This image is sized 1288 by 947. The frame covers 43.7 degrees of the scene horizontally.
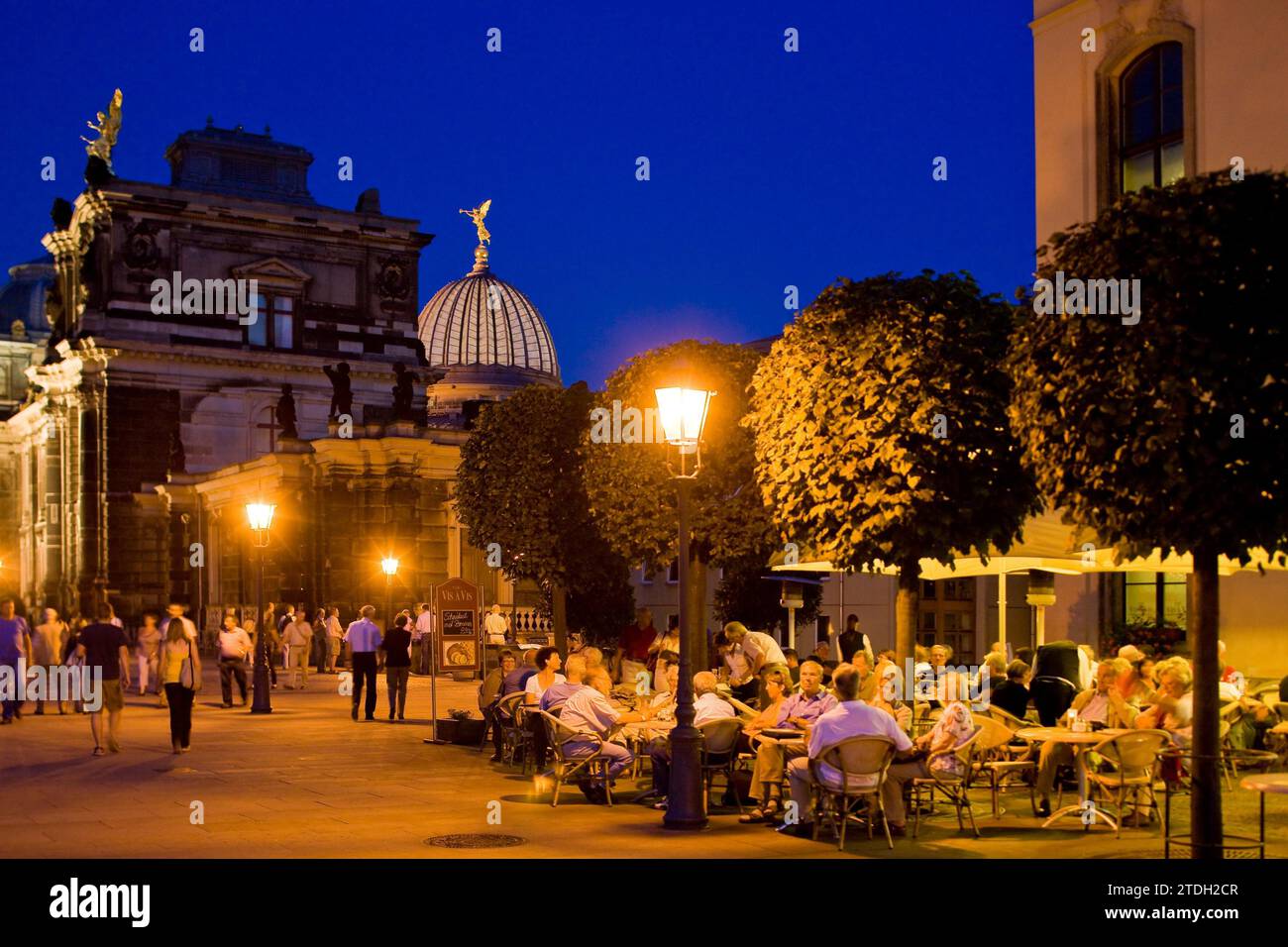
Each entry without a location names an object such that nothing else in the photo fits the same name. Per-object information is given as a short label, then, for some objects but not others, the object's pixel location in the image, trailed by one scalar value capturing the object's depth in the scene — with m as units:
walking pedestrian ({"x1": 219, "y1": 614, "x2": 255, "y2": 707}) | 29.03
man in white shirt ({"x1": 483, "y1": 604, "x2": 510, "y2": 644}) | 39.44
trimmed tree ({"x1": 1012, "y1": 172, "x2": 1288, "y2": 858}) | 10.88
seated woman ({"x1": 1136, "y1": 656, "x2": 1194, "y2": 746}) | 14.59
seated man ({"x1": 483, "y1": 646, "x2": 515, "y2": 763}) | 19.77
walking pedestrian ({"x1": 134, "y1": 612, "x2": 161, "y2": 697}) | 32.56
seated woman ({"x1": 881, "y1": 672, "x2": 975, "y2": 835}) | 13.47
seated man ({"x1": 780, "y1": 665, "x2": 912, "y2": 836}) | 12.93
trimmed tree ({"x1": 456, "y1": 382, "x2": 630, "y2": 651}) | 33.03
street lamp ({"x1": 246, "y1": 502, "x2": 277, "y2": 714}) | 27.58
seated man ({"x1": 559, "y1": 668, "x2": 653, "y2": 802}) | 15.93
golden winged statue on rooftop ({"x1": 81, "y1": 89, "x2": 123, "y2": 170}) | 65.25
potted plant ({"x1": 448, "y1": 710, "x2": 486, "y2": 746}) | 21.94
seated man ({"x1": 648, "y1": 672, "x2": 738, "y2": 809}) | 15.77
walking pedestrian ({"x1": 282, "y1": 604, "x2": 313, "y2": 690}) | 36.09
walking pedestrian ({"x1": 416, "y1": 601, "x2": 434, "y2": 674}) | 35.44
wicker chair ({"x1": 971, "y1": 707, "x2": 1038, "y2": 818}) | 14.29
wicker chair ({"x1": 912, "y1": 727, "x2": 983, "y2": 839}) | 13.64
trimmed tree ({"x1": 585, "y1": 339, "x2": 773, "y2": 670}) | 25.02
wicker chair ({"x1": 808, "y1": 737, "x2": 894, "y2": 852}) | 12.91
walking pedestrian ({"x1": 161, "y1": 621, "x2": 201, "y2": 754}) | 20.61
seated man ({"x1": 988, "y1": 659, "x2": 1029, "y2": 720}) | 16.55
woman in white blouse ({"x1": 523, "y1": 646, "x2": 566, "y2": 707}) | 18.31
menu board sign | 24.91
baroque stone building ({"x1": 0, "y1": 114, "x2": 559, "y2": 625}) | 60.91
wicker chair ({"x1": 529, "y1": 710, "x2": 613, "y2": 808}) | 15.73
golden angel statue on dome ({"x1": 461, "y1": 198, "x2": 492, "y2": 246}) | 99.88
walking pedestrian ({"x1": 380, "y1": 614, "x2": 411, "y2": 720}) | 25.73
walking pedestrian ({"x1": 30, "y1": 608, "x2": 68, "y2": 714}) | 28.30
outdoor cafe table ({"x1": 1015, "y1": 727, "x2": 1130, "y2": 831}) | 13.79
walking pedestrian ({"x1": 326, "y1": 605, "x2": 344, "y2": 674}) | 40.49
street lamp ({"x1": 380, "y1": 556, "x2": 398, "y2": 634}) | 42.16
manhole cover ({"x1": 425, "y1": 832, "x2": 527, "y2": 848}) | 13.06
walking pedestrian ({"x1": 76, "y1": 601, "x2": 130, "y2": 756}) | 20.50
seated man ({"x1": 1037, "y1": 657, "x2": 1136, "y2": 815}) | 14.70
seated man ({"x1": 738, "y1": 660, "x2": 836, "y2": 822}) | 14.84
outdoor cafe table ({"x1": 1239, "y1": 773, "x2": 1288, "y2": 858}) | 9.98
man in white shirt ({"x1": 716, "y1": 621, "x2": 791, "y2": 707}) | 22.16
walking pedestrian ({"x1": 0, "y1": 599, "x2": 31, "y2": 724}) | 25.53
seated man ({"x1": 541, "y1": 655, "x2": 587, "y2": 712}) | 16.88
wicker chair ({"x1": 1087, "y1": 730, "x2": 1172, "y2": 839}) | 13.73
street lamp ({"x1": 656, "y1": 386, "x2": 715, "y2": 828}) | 14.18
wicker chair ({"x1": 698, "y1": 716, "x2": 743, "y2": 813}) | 15.70
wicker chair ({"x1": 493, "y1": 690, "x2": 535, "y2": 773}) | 18.47
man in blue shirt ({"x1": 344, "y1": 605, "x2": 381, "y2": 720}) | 25.94
